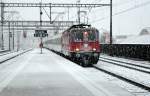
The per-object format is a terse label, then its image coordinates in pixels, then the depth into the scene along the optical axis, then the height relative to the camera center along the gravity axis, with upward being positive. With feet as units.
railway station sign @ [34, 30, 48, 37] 167.84 +2.31
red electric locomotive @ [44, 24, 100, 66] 92.02 -1.26
